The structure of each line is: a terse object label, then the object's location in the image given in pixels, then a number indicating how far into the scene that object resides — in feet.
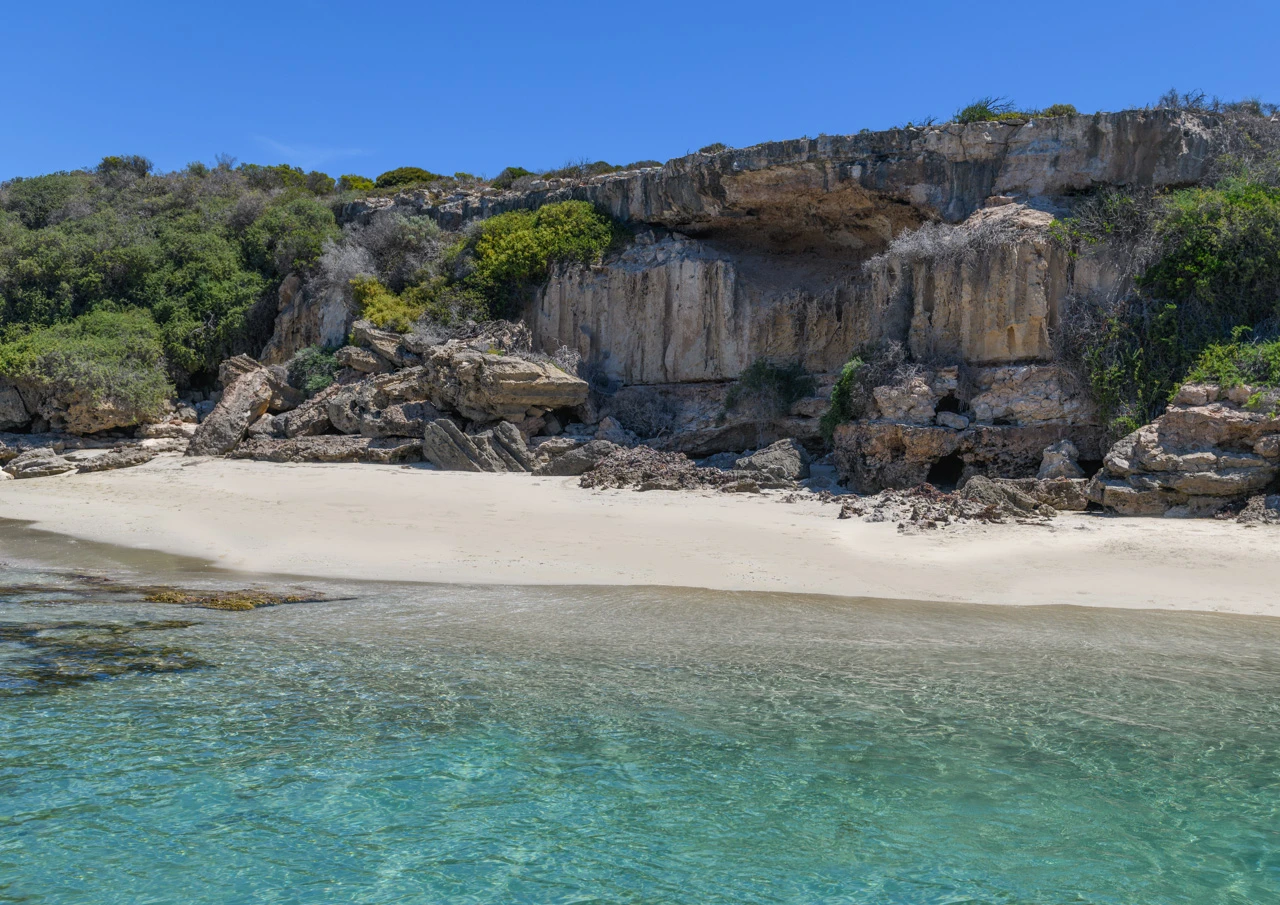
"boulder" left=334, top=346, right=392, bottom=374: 69.21
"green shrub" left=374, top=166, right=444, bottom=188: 112.37
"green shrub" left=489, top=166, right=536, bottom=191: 93.46
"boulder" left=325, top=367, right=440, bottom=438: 62.80
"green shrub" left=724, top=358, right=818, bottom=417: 60.95
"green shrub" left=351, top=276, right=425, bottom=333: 71.67
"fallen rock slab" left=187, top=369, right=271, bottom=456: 65.31
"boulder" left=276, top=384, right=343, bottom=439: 66.44
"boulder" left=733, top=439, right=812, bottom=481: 49.96
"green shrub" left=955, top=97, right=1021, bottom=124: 61.62
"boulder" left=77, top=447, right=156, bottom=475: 61.87
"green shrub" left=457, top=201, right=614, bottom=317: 70.59
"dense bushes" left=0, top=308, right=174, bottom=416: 66.90
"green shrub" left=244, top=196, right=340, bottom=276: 82.79
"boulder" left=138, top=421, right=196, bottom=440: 69.41
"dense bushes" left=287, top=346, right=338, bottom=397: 70.99
